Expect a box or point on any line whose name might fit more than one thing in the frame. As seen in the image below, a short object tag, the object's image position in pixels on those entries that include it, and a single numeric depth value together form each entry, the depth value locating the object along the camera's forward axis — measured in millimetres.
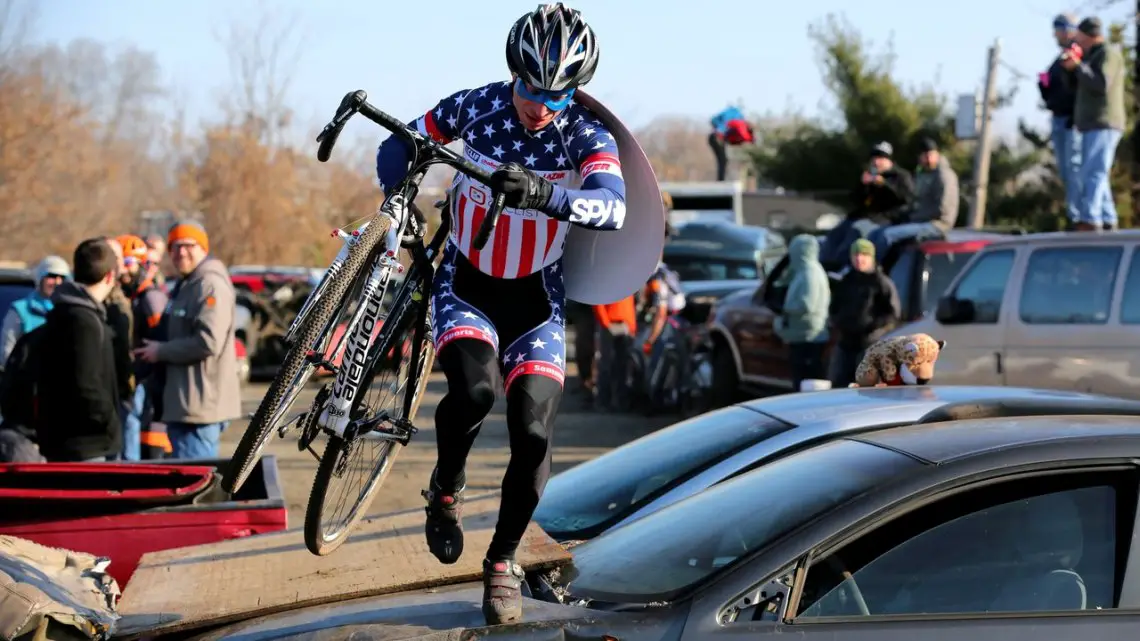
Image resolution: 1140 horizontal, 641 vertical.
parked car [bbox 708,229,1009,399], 10742
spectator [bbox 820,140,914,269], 12727
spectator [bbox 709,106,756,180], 28703
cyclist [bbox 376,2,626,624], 4086
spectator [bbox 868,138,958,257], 12664
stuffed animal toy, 6527
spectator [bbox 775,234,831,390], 11312
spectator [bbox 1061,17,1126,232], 11273
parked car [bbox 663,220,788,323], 19219
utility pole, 20062
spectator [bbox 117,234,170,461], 8594
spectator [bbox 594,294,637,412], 14258
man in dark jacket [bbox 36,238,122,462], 7141
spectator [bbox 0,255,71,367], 8984
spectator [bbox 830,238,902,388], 10398
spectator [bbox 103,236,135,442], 7879
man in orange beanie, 7754
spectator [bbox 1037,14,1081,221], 11570
